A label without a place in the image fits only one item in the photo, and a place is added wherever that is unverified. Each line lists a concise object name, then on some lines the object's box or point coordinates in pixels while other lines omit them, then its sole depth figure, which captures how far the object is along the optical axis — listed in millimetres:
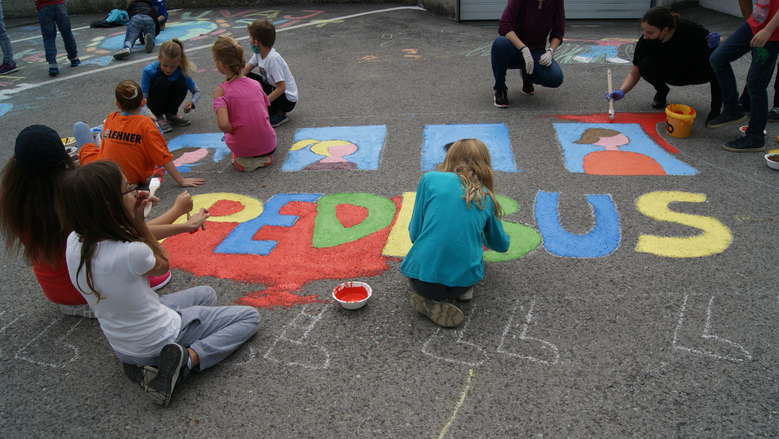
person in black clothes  5109
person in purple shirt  5801
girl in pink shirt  4836
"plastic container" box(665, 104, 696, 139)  4930
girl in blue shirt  5691
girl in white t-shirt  2352
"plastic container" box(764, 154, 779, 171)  4255
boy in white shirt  5598
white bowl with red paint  3189
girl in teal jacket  2852
